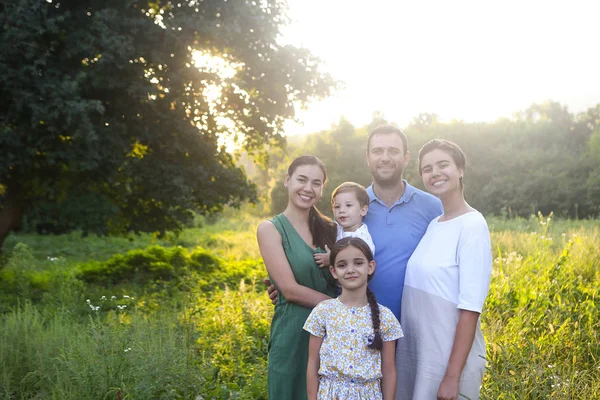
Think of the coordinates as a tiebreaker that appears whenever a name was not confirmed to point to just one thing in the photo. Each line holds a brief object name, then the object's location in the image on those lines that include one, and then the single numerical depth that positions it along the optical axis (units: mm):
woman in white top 2666
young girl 2850
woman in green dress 3160
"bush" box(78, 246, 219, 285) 11820
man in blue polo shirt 3227
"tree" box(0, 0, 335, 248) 8656
